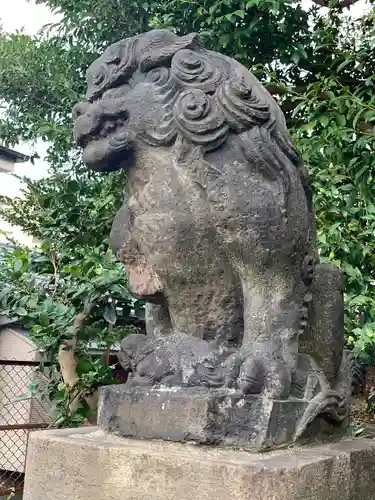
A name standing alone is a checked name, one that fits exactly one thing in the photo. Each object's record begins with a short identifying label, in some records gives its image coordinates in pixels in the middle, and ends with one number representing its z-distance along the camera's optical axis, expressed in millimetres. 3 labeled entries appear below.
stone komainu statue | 1760
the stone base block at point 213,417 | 1602
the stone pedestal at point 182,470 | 1470
